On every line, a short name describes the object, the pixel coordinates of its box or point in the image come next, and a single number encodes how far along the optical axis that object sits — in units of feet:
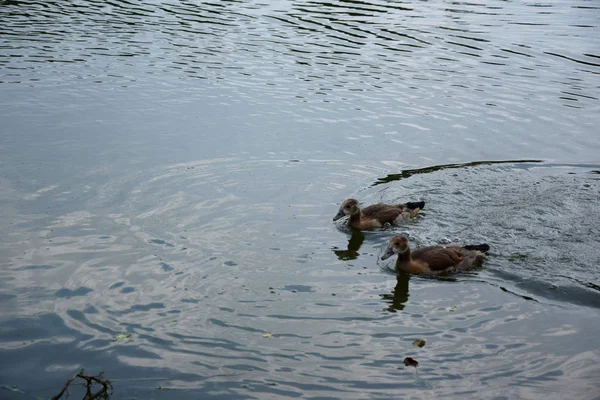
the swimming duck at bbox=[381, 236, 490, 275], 31.86
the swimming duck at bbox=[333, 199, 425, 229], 35.60
